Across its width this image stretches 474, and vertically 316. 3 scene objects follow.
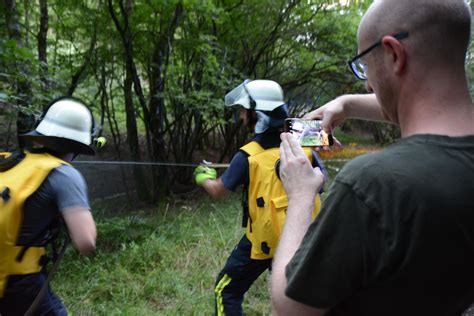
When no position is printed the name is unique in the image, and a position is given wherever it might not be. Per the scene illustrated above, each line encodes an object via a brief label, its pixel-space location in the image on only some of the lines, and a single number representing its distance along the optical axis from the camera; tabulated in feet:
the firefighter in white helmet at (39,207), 7.23
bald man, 2.82
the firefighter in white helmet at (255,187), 9.33
